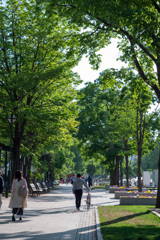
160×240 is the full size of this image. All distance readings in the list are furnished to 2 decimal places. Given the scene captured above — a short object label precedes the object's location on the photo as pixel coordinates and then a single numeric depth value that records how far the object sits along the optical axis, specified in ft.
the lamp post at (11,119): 79.70
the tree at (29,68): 76.79
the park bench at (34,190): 94.98
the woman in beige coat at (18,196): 43.57
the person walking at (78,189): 57.31
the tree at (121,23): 42.93
